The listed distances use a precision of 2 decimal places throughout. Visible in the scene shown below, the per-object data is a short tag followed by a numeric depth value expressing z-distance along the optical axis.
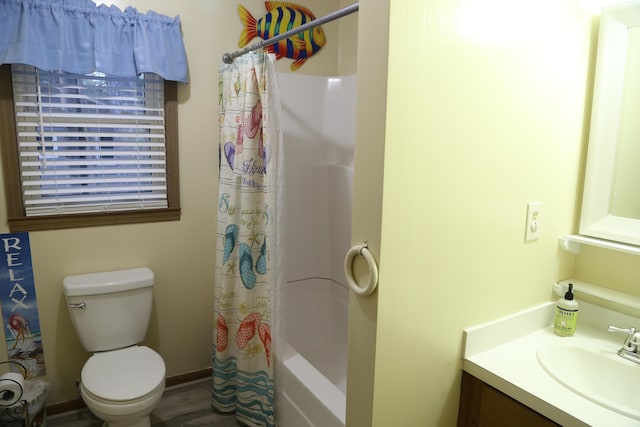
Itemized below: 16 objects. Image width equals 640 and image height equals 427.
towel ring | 1.00
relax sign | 2.04
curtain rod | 1.42
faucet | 1.23
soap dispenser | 1.36
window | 1.99
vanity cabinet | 1.09
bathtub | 1.84
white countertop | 1.02
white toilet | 1.78
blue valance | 1.83
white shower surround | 2.58
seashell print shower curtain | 1.99
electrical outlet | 1.32
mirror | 1.31
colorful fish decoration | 2.43
